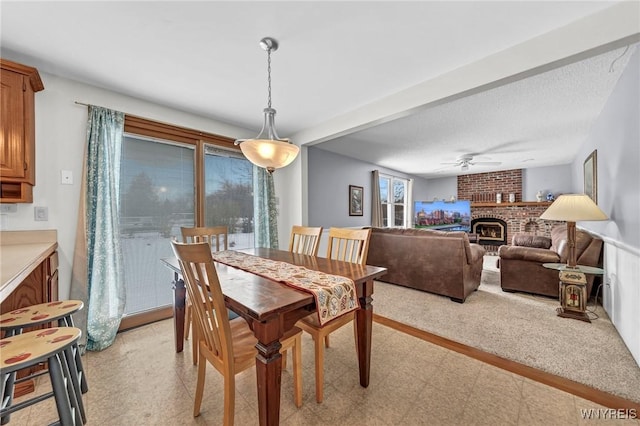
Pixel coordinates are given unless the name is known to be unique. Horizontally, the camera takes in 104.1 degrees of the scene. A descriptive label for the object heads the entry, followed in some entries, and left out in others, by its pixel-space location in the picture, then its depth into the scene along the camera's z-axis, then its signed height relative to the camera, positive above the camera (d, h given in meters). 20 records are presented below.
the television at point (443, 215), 7.31 -0.10
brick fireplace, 6.40 +0.14
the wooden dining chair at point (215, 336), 1.08 -0.64
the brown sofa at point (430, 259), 3.10 -0.65
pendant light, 1.73 +0.45
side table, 2.56 -0.84
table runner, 1.25 -0.39
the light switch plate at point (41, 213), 2.04 +0.01
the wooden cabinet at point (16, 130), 1.72 +0.60
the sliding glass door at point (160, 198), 2.59 +0.18
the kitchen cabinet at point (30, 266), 1.36 -0.29
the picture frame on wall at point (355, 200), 5.33 +0.27
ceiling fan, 5.16 +1.10
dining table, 1.06 -0.45
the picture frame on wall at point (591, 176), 3.18 +0.49
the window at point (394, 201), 6.57 +0.31
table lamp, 2.42 -0.01
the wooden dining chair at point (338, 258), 1.50 -0.38
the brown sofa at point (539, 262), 2.88 -0.67
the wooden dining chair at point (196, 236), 2.23 -0.23
